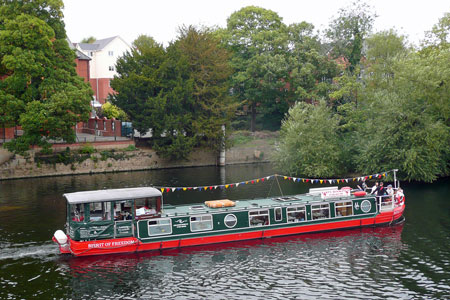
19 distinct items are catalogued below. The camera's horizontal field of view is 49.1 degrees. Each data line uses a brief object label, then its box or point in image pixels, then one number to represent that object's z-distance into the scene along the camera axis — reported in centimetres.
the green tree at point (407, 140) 5100
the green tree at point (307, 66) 7681
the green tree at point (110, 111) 7512
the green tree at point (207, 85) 7200
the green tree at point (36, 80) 5616
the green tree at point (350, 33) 7150
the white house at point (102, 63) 10875
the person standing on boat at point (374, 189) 3806
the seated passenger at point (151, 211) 3202
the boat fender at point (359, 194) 3662
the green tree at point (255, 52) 8012
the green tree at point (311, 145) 5794
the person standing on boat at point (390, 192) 3709
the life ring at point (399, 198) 3819
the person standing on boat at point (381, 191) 3749
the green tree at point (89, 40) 15509
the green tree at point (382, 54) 5981
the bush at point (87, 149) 6500
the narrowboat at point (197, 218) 3028
